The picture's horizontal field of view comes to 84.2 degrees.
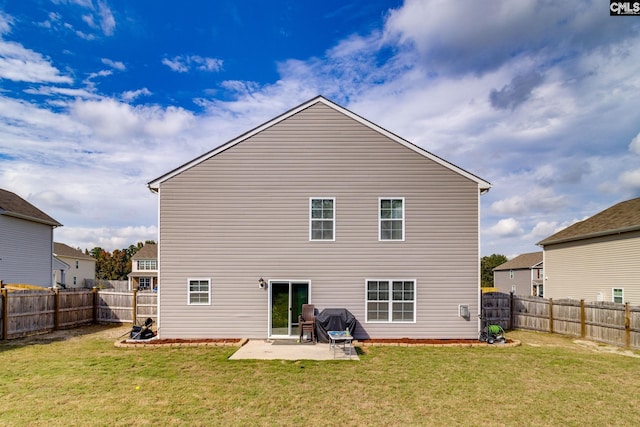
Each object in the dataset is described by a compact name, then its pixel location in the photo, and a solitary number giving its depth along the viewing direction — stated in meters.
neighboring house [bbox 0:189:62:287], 19.56
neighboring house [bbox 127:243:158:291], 44.00
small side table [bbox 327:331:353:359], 10.04
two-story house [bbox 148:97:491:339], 11.88
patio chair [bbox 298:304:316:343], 11.39
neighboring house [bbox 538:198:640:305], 15.45
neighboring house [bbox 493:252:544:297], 37.22
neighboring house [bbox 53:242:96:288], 36.53
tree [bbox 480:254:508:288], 58.16
